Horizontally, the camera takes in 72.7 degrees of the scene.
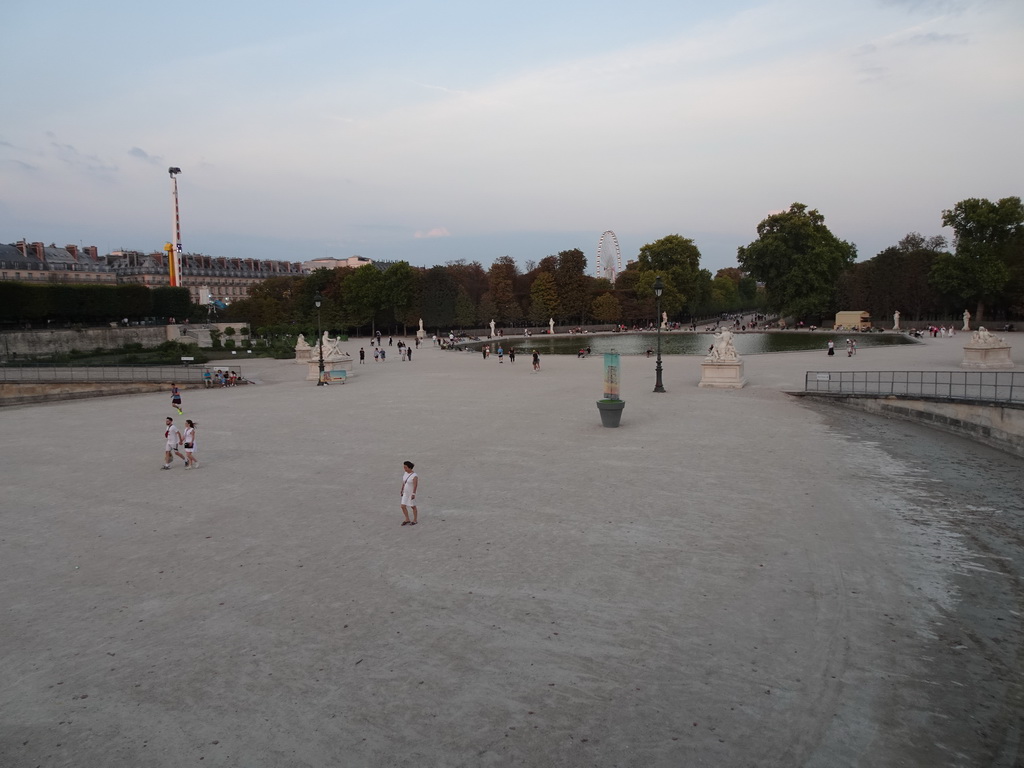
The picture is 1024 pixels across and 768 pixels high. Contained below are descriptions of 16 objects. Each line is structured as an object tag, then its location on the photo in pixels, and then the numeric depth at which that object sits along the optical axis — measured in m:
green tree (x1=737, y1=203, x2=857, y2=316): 78.94
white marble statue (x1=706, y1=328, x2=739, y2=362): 27.39
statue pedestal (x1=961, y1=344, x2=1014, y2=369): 31.36
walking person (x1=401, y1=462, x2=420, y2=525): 10.56
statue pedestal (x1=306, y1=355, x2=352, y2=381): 34.06
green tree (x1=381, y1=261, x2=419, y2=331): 85.62
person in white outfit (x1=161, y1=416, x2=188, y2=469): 15.04
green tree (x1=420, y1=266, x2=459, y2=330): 87.06
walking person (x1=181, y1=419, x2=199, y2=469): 15.04
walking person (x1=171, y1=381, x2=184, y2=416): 20.41
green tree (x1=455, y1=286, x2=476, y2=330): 88.62
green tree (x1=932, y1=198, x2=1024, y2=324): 66.19
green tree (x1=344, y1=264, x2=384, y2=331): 85.31
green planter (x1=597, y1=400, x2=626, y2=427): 18.67
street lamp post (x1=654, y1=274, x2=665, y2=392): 26.31
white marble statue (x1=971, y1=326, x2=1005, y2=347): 31.72
